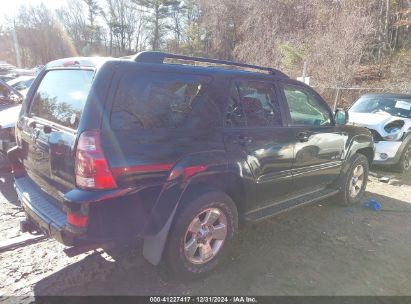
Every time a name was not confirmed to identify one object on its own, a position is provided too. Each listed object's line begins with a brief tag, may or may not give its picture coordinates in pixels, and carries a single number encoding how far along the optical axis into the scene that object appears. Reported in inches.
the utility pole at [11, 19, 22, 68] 1326.3
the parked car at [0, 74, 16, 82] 548.9
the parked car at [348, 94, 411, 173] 251.9
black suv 89.6
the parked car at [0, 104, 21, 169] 197.9
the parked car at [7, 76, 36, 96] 464.1
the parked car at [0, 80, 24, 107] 267.6
